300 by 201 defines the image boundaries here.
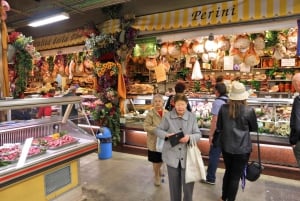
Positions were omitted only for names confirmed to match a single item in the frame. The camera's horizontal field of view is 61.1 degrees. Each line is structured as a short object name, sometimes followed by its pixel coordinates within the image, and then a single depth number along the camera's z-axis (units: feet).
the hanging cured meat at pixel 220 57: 22.98
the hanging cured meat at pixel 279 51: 19.71
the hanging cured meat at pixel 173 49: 21.02
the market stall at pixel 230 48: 15.66
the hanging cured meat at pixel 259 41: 17.53
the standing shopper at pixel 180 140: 10.02
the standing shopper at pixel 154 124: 13.17
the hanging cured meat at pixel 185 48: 21.29
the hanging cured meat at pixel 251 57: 18.47
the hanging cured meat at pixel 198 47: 20.31
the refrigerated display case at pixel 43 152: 9.20
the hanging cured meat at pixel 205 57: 21.54
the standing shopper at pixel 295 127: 10.91
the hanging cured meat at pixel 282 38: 18.88
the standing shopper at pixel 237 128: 10.60
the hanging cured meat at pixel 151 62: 22.86
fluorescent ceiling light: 20.78
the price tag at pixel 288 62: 26.24
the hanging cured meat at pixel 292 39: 16.96
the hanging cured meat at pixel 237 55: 19.34
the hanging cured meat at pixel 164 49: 21.39
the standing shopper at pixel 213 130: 13.52
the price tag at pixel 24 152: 9.36
